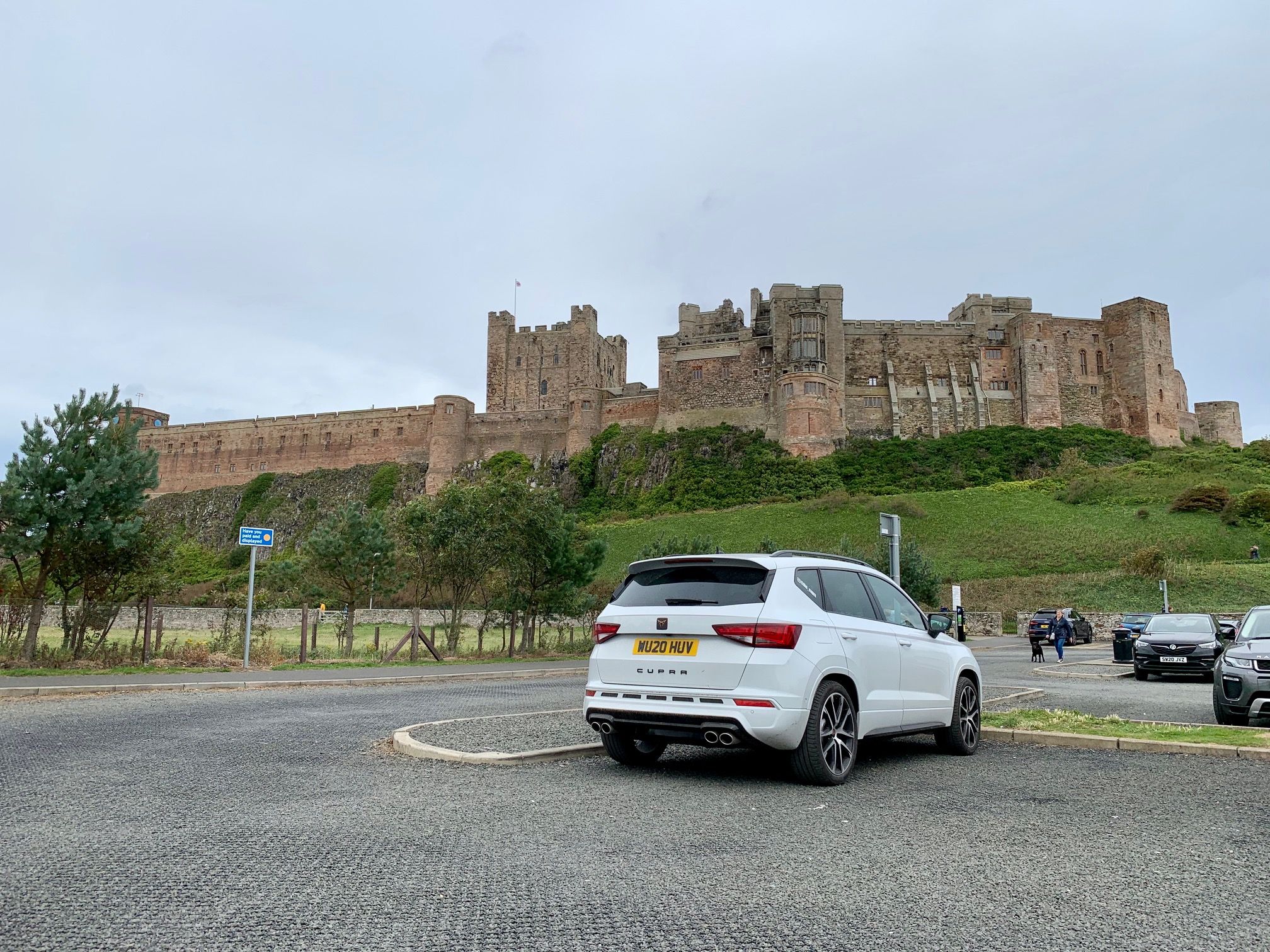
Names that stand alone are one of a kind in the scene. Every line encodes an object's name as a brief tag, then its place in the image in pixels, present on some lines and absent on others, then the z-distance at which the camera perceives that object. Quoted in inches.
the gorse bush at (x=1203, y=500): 2121.1
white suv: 259.3
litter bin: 945.5
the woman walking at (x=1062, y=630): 1033.5
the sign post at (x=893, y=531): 552.1
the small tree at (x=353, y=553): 1272.1
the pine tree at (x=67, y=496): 698.8
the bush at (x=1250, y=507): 2012.8
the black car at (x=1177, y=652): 718.5
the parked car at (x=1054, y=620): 1227.9
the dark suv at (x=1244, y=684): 396.8
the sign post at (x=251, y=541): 743.7
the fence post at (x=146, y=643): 733.3
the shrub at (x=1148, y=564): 1672.0
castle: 3073.3
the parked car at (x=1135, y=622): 1170.6
